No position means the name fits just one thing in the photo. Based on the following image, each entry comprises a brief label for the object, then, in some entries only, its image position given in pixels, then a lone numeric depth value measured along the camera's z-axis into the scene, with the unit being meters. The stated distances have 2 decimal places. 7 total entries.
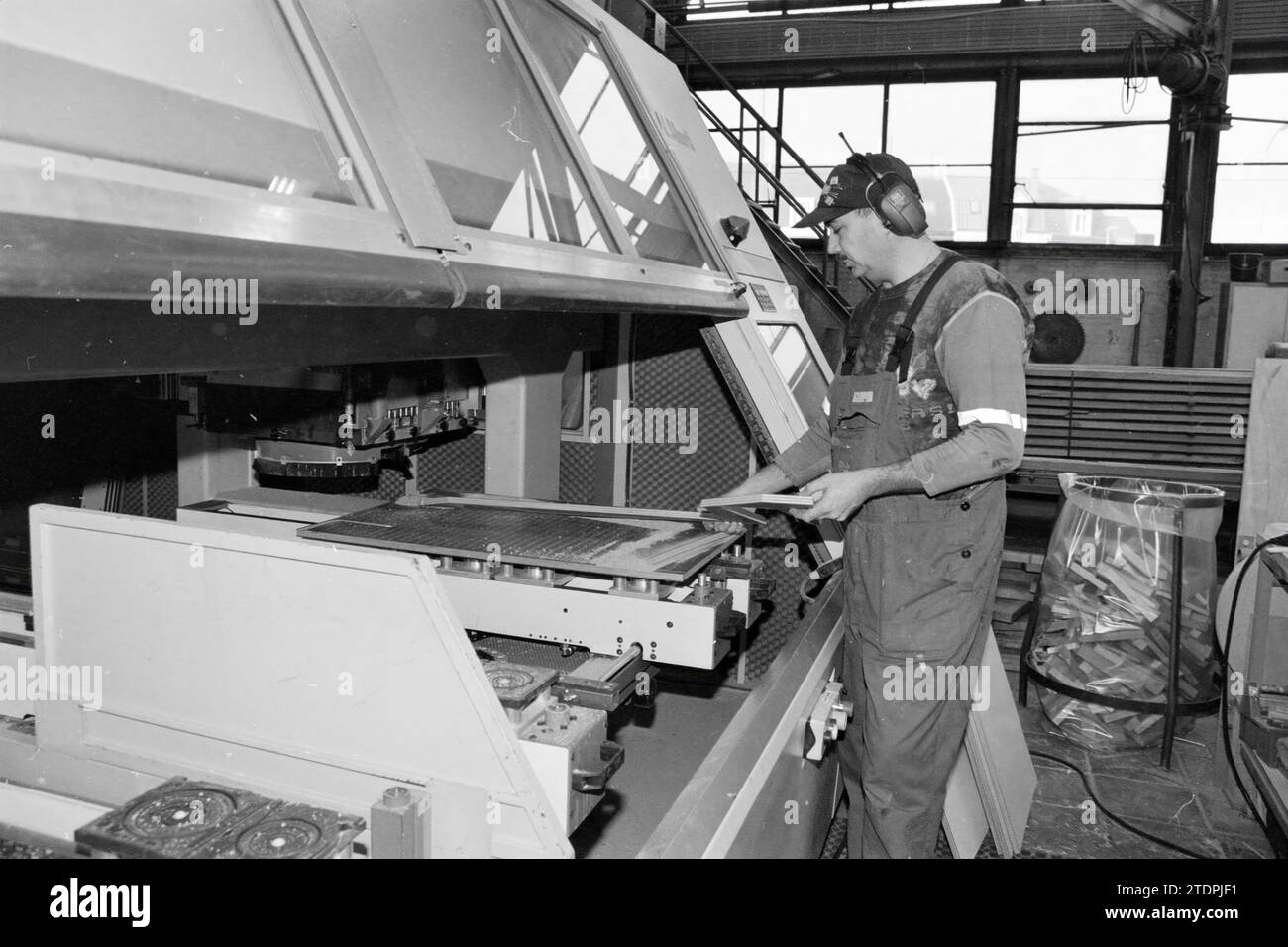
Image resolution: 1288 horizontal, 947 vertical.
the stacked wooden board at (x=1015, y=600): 4.89
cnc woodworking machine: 1.07
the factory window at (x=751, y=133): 9.95
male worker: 1.92
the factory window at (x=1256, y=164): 8.64
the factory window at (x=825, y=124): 9.75
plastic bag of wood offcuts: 3.75
